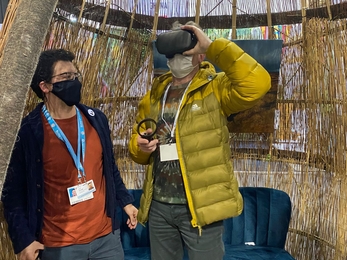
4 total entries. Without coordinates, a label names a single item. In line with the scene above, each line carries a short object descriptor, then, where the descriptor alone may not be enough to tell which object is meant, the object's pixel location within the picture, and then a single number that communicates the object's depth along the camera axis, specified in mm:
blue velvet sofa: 1908
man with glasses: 1021
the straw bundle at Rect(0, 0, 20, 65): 995
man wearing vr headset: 1092
